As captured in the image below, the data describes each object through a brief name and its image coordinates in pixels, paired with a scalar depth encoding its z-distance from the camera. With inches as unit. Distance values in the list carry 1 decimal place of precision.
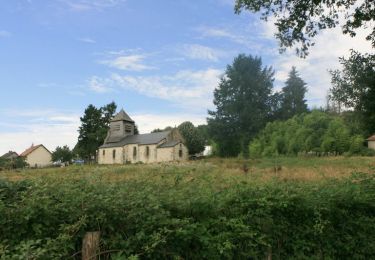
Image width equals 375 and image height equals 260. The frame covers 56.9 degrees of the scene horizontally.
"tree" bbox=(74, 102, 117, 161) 3191.4
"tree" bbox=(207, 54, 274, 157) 2496.3
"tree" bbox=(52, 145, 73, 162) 3238.2
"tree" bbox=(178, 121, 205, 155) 3006.9
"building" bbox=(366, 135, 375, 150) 2240.9
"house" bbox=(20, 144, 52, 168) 3636.8
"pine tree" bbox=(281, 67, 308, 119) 3053.6
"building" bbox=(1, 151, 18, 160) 3567.2
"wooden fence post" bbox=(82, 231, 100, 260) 171.8
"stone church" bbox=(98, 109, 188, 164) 2610.7
